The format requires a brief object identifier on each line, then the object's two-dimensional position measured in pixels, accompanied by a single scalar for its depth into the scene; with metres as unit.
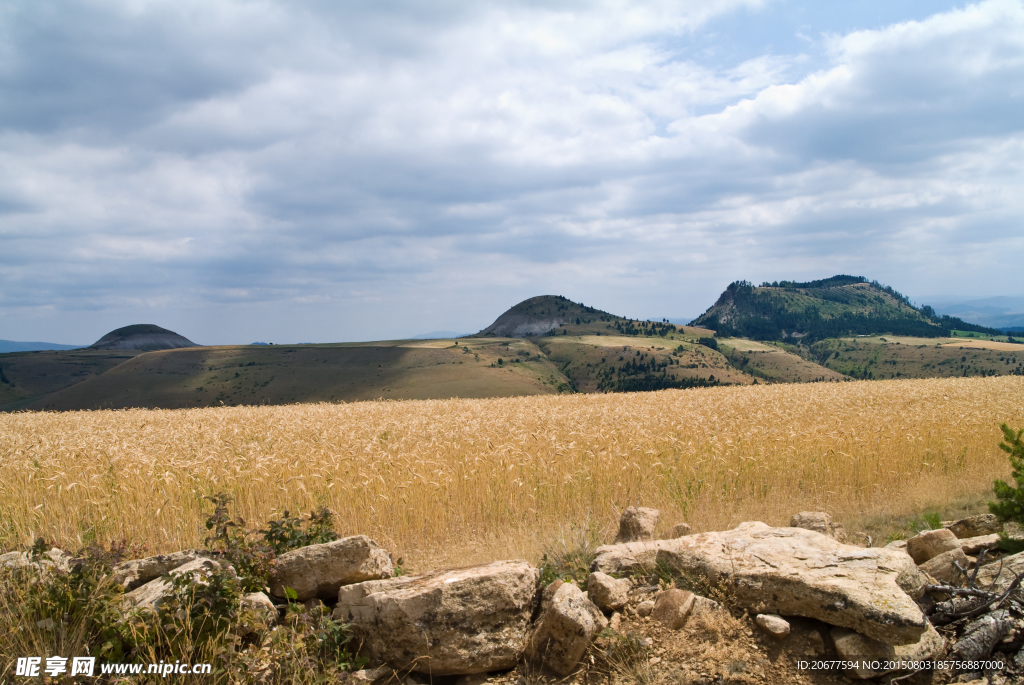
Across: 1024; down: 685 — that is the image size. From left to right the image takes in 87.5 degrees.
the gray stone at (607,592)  5.11
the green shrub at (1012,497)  6.45
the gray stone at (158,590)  4.54
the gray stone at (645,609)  5.06
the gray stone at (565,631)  4.58
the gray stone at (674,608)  4.79
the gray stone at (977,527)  7.15
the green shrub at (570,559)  6.10
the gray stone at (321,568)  5.24
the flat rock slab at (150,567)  5.11
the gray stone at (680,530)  7.36
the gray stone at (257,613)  4.48
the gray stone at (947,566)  5.54
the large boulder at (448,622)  4.68
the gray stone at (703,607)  4.85
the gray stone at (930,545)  6.11
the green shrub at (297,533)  5.98
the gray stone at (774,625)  4.51
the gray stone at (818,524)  7.16
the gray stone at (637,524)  7.21
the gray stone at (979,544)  6.20
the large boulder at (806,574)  4.30
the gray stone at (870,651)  4.31
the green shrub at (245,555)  4.95
